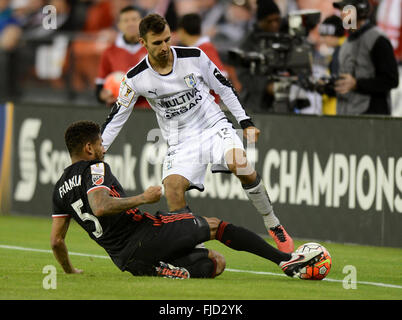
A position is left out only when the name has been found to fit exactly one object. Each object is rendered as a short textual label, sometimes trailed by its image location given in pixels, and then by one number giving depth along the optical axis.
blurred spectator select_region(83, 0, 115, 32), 20.48
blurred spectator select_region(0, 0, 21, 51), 20.23
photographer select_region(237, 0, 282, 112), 13.24
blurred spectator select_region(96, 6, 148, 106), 13.69
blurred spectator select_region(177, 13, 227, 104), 13.00
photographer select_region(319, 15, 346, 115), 12.22
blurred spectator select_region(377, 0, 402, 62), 14.70
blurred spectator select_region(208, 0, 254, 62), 18.17
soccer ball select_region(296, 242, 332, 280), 8.16
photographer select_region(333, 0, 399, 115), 11.77
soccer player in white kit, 9.06
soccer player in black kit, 7.90
